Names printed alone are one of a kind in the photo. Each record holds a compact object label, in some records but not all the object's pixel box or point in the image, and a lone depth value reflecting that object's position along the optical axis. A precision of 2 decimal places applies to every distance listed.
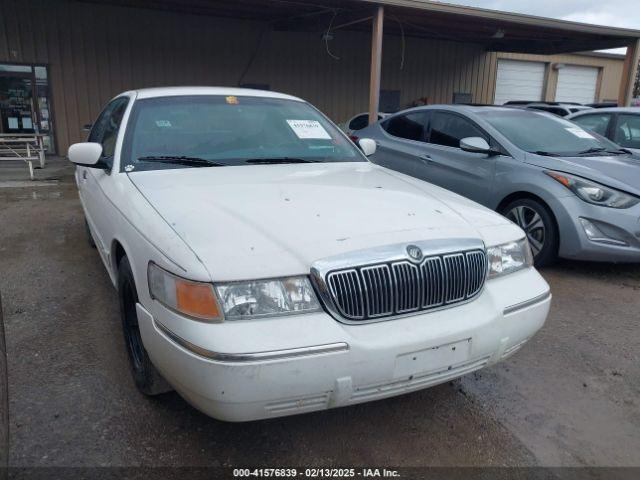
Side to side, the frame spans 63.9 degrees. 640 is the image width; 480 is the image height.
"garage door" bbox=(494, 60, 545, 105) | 19.97
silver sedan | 4.45
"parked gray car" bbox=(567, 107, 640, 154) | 6.63
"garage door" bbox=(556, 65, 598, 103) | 21.42
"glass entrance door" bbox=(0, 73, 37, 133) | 12.73
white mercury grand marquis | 1.89
